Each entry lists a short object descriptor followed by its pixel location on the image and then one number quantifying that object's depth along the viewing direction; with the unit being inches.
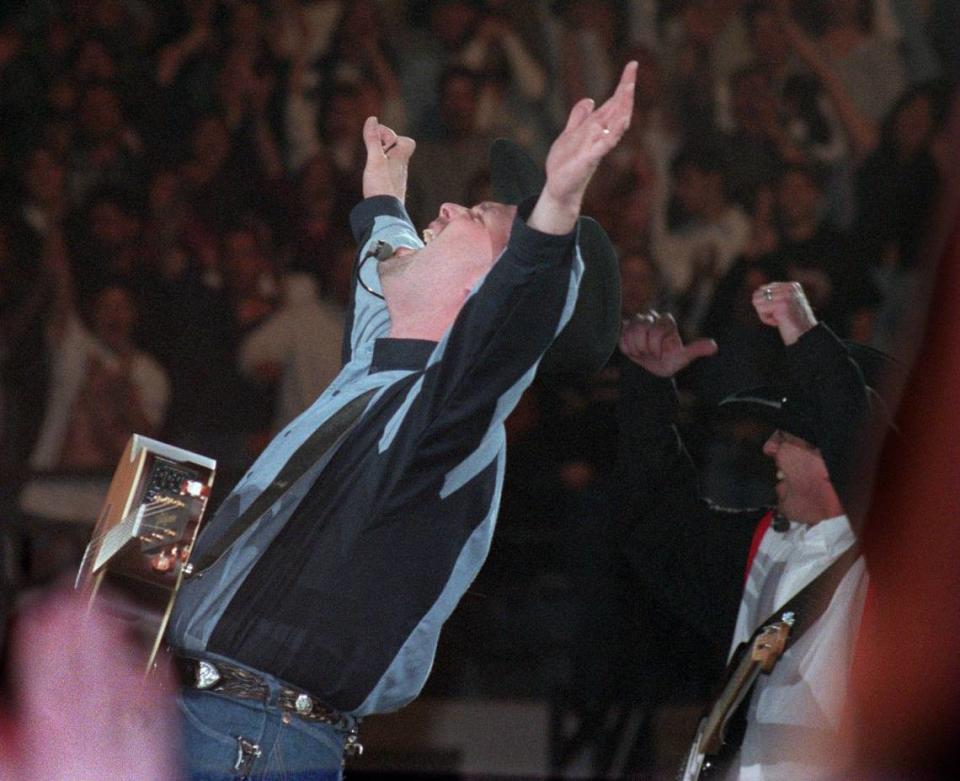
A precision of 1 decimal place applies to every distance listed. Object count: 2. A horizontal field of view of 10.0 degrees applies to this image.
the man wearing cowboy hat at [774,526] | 301.4
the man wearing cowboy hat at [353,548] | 267.2
